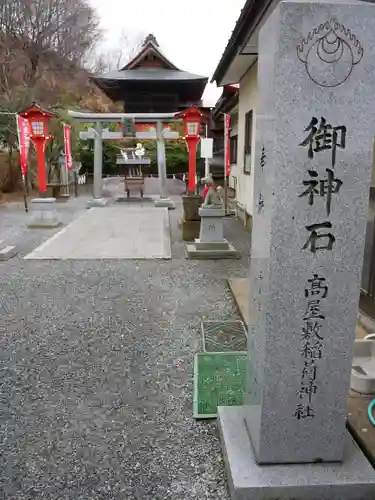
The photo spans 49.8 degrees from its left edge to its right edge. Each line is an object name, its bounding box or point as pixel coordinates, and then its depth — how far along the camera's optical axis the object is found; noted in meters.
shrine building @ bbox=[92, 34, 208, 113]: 20.62
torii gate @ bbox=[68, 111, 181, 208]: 14.46
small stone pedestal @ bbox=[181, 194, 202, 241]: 8.30
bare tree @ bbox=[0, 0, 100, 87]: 21.30
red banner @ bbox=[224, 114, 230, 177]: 10.90
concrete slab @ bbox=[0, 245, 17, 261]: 7.04
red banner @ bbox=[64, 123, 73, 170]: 15.51
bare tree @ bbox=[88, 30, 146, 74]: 29.65
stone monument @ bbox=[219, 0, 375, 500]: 1.63
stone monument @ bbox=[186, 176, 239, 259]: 7.03
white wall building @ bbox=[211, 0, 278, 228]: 5.51
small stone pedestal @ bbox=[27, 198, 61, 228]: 10.33
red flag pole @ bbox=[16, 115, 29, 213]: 10.90
